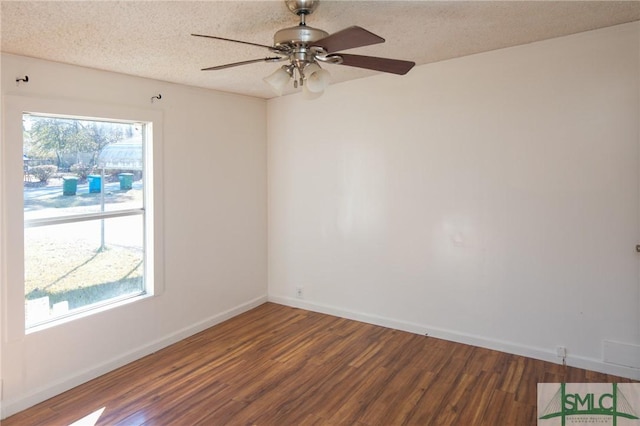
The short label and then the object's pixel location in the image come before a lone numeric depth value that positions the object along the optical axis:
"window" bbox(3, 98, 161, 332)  2.90
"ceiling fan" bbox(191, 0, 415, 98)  2.01
